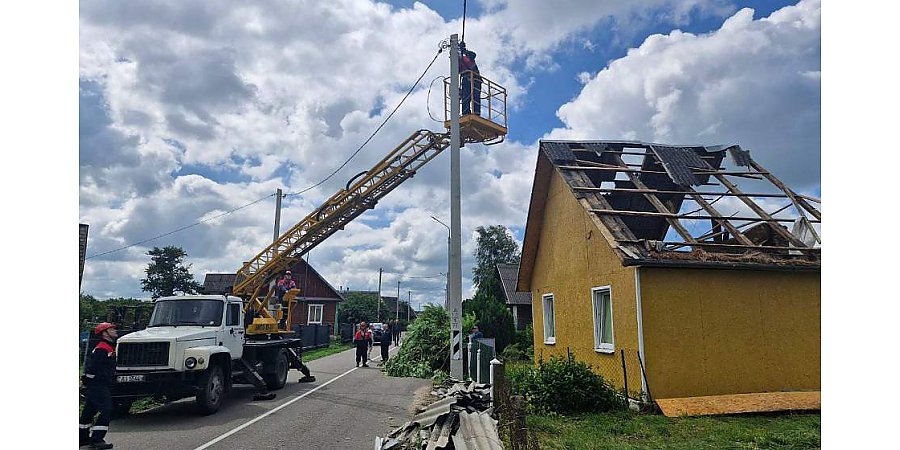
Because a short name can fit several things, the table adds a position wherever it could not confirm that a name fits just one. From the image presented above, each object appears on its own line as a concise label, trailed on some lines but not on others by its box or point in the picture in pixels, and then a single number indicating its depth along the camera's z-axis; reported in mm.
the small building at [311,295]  49125
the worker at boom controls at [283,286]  16906
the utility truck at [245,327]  10992
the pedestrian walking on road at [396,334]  42606
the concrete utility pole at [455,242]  13516
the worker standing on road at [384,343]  23677
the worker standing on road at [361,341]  22297
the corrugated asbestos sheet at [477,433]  6566
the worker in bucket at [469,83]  15805
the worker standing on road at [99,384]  8797
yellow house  10320
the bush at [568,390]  10109
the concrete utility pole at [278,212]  24312
